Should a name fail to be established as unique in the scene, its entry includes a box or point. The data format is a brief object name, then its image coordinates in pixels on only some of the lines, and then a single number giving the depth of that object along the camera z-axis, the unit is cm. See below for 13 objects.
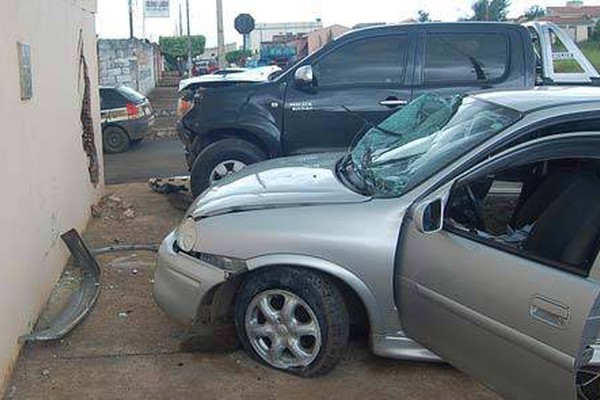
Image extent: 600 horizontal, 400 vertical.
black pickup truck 767
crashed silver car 304
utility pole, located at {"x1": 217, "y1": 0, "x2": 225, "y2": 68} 1955
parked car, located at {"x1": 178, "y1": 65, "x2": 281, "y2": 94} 1102
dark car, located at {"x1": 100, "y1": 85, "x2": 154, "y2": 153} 1585
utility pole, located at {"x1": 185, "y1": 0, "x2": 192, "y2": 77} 3750
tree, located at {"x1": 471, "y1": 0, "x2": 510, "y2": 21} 4057
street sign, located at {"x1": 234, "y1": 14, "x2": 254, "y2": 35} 1995
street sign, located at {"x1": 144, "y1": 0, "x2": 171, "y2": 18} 3403
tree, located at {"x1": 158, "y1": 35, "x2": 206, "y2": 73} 5096
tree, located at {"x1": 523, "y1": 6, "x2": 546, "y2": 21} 3885
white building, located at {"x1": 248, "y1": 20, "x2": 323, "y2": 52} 8362
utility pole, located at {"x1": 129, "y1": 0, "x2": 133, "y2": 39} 3988
